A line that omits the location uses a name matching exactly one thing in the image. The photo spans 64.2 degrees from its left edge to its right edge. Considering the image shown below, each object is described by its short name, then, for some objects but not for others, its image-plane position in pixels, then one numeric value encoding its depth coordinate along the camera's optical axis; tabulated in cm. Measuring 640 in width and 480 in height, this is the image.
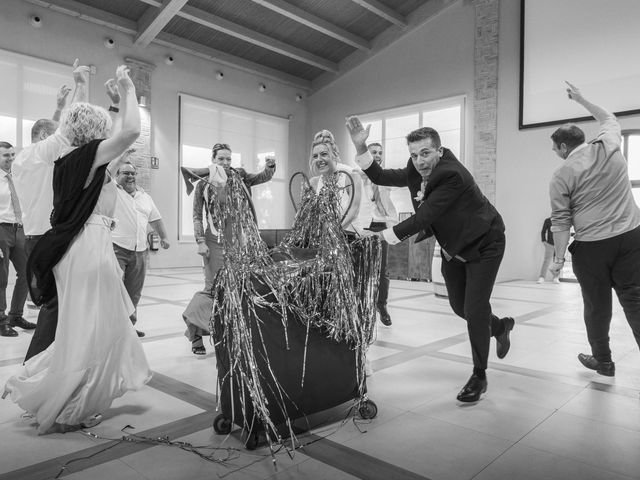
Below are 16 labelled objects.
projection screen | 848
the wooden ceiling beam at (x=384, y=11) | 1045
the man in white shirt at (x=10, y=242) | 416
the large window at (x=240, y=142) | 1151
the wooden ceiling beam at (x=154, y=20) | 924
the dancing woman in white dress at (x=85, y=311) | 206
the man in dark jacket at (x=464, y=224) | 232
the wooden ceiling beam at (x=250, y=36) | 1002
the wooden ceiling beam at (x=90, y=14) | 922
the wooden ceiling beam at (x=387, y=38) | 1097
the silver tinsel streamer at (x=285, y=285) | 187
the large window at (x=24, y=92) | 880
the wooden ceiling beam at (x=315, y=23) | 1001
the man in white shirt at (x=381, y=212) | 443
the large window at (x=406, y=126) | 1081
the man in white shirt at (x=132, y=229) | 371
